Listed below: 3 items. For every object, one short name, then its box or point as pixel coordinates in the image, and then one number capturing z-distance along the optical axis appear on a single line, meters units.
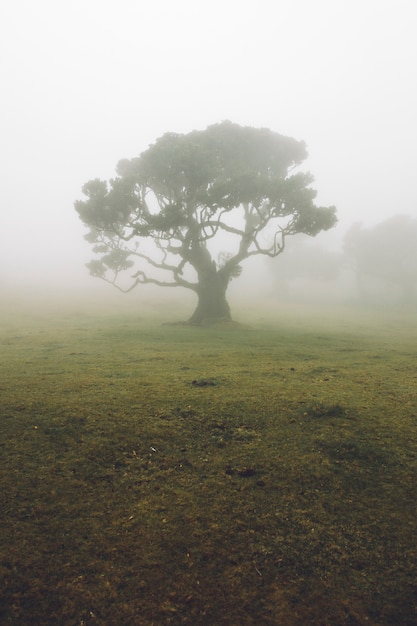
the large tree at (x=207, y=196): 19.72
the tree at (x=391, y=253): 51.09
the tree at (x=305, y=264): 60.03
